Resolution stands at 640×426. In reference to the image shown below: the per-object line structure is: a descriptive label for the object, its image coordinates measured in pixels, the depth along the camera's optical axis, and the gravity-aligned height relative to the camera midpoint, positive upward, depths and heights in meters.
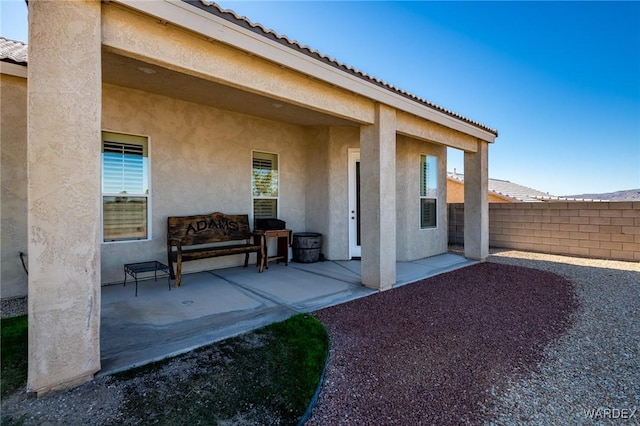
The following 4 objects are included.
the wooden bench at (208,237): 5.72 -0.55
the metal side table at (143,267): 5.05 -0.96
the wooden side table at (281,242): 6.85 -0.77
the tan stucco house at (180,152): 2.39 +1.01
